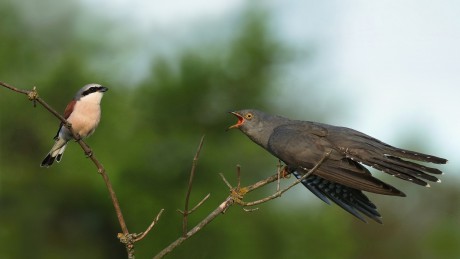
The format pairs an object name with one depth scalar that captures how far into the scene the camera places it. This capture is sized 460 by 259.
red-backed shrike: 14.09
